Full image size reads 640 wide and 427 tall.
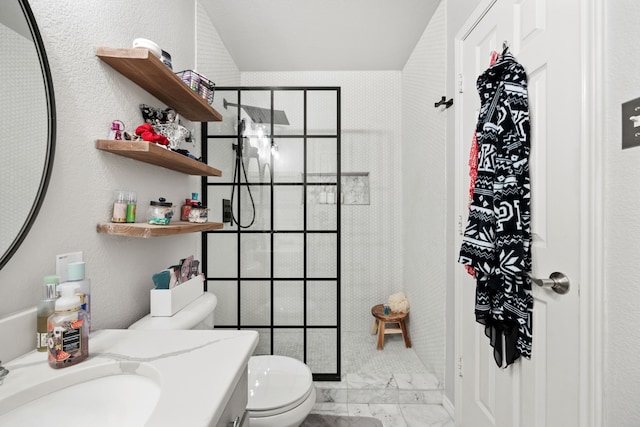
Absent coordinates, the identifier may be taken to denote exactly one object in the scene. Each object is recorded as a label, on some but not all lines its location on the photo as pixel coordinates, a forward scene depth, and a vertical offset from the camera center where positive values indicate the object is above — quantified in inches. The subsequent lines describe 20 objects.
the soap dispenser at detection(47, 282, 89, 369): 25.6 -11.0
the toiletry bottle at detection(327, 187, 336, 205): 77.8 +4.0
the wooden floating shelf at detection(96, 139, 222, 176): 38.4 +8.3
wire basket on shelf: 53.5 +24.5
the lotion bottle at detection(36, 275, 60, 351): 28.5 -9.8
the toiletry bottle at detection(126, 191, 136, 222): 42.0 +0.5
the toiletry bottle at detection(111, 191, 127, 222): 40.4 +0.4
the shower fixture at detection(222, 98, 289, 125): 76.5 +26.0
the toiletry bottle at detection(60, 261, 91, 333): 30.0 -7.4
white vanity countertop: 20.2 -13.9
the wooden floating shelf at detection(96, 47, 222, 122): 38.1 +20.4
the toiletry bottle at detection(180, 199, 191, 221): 60.1 +0.1
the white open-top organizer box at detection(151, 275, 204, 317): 44.8 -14.2
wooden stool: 92.4 -37.3
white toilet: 45.3 -32.0
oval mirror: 27.0 +8.8
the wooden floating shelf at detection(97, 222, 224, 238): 38.7 -2.6
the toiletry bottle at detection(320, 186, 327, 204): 77.4 +4.3
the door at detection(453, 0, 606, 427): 30.9 -0.6
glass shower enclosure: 76.6 -1.7
